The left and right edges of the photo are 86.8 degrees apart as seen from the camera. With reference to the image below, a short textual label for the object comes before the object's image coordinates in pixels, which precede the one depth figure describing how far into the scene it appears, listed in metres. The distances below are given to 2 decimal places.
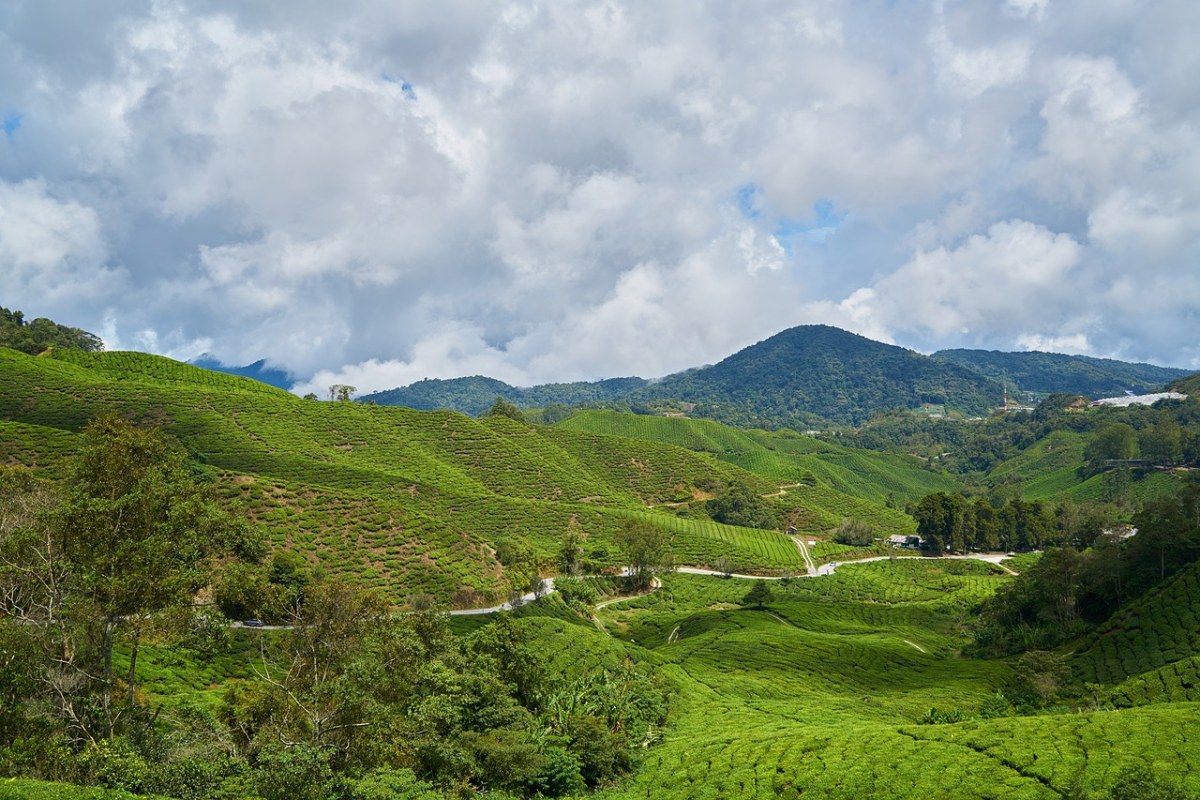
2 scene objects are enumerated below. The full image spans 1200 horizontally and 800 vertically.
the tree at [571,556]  87.81
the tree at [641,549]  88.38
